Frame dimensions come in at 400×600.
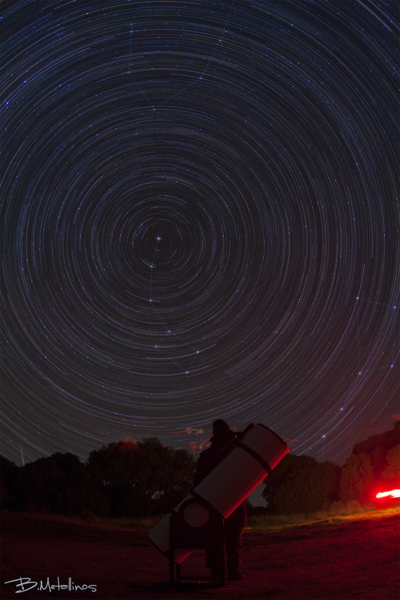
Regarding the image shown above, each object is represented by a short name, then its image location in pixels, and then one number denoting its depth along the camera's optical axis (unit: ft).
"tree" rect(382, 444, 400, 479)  68.54
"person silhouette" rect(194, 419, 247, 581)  20.76
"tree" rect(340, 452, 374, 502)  72.02
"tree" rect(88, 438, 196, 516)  69.67
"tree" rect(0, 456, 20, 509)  64.90
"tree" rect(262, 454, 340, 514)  71.61
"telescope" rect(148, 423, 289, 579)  20.03
